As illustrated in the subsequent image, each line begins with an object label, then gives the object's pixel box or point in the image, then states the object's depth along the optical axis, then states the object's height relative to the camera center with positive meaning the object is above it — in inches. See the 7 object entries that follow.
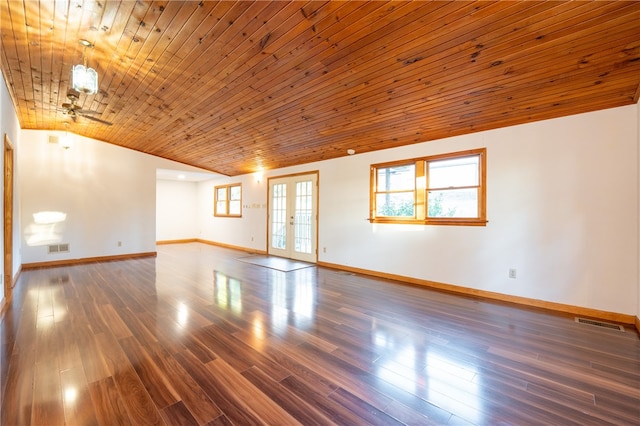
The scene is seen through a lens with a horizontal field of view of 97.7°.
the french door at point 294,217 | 255.8 -4.1
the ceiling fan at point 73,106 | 110.8 +46.7
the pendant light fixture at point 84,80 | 103.0 +49.6
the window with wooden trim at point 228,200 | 345.4 +15.5
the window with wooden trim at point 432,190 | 163.0 +15.0
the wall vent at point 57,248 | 232.7 -30.7
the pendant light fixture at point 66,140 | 224.1 +59.5
